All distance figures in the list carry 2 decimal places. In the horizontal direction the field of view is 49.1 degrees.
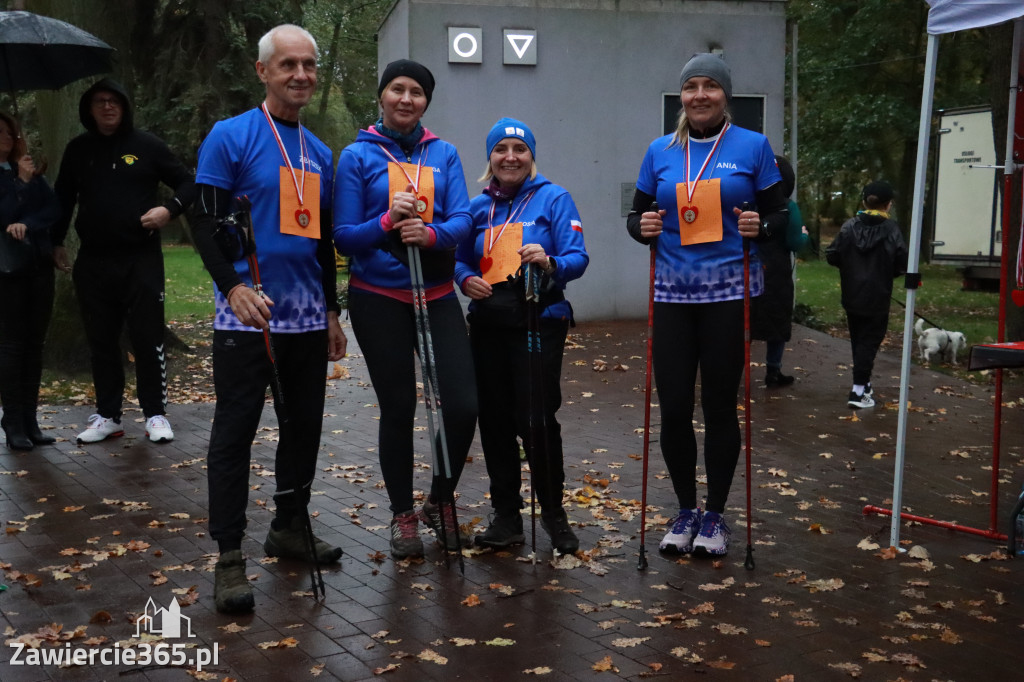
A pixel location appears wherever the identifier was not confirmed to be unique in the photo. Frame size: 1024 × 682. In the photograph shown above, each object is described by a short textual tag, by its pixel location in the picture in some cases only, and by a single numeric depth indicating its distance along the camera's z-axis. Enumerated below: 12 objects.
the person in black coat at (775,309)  10.66
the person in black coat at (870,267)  10.35
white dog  13.05
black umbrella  7.73
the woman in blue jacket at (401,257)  5.07
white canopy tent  5.21
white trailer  21.20
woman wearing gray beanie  5.18
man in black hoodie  7.56
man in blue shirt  4.59
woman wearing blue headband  5.27
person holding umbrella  7.62
